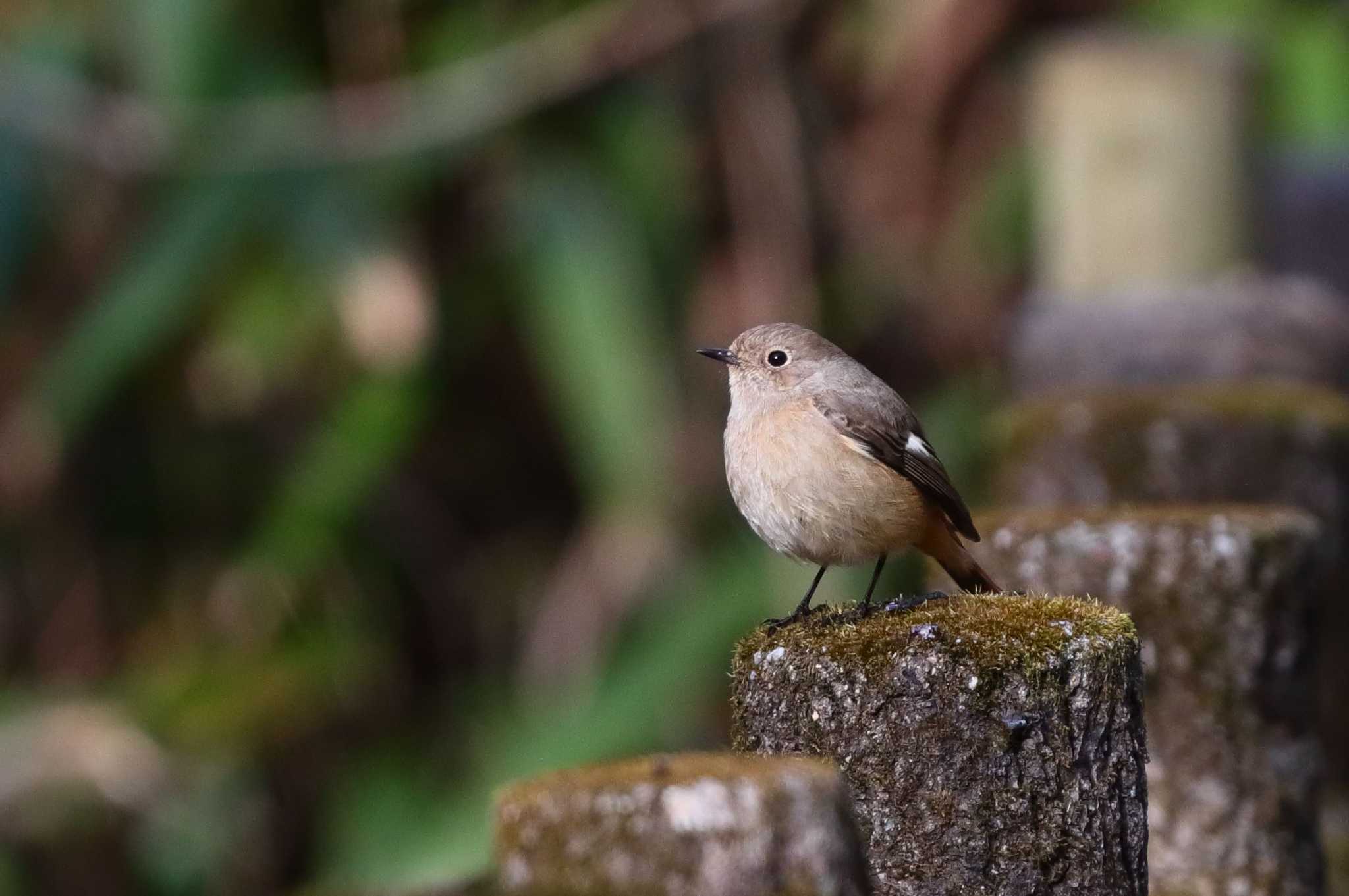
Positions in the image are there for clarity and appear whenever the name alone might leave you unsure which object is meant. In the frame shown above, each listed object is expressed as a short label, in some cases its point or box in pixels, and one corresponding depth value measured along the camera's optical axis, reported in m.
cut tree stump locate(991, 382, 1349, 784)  9.97
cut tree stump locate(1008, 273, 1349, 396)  13.51
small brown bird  8.12
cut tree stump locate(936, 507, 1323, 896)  7.60
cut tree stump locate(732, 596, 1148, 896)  5.48
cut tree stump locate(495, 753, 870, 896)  4.08
